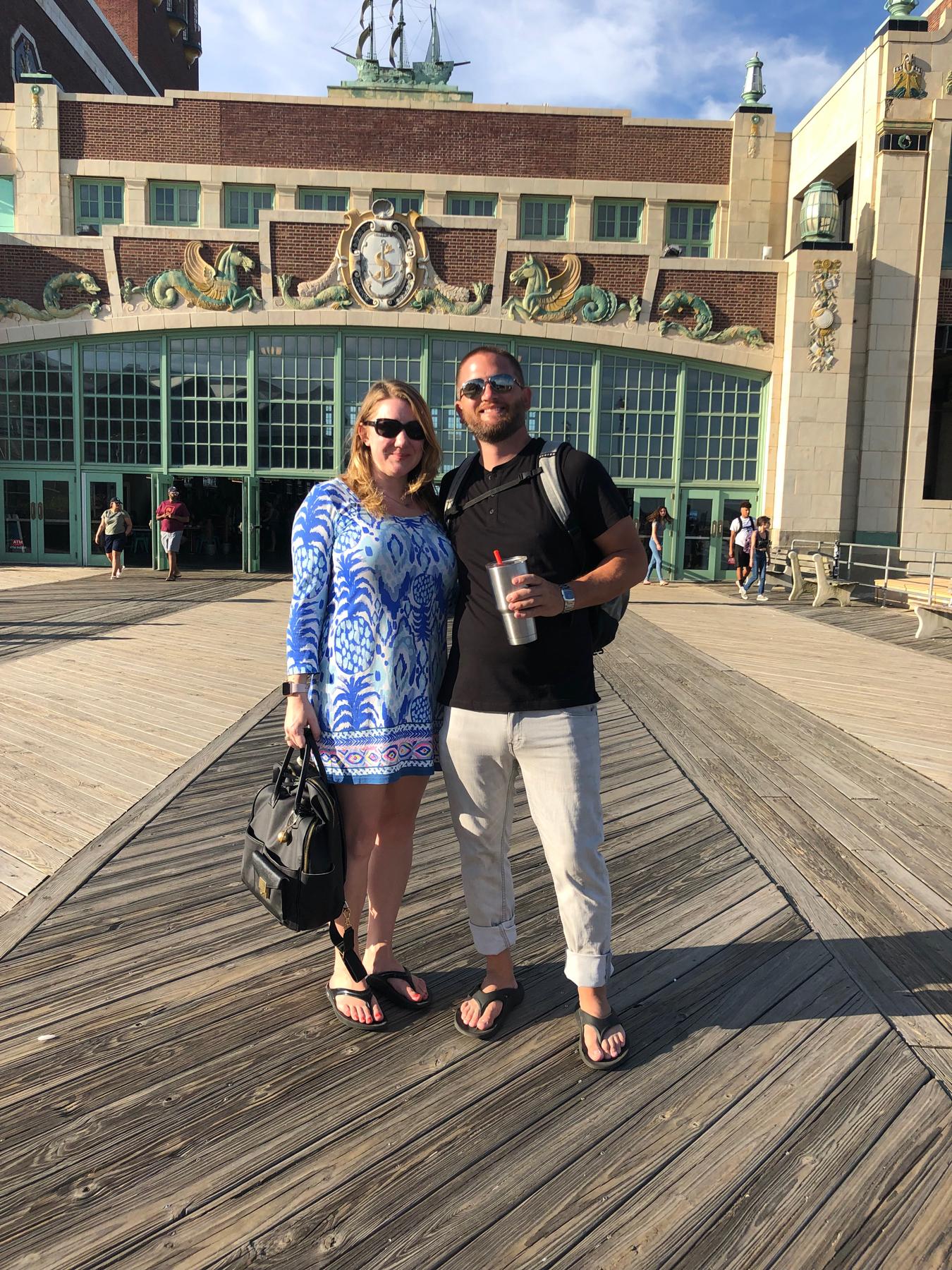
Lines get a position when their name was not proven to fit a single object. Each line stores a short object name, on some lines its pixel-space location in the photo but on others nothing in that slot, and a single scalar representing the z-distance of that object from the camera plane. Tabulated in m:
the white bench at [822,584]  15.78
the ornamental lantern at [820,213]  19.05
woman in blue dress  2.66
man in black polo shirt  2.55
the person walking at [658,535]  18.68
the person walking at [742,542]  17.19
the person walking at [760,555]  16.95
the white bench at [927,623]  12.04
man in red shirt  17.19
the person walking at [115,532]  17.72
